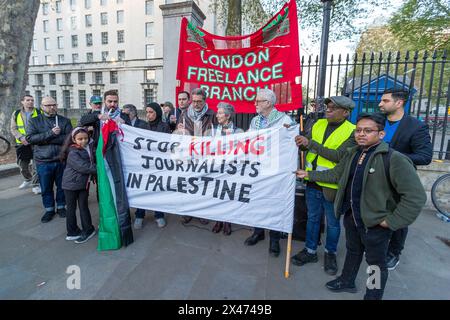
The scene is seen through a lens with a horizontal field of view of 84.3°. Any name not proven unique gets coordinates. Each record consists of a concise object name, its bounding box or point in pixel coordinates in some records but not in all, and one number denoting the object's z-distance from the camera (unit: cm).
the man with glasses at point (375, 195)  190
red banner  328
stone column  568
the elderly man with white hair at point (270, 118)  296
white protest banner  274
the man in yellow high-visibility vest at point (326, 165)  255
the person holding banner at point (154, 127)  376
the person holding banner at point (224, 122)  327
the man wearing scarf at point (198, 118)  361
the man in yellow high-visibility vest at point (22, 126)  511
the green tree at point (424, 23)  1275
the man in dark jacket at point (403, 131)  261
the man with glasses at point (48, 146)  378
